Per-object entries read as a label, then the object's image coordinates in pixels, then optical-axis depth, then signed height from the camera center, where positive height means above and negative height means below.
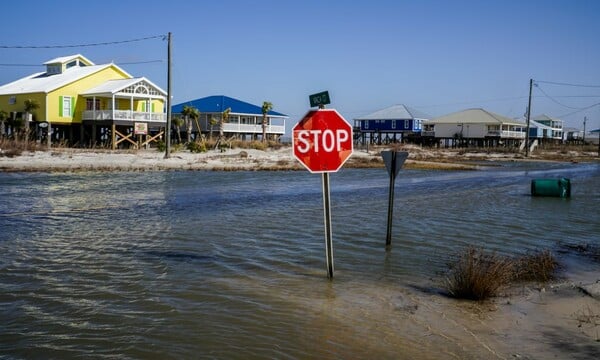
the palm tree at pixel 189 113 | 52.16 +1.94
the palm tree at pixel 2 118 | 44.42 +0.90
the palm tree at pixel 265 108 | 68.25 +3.31
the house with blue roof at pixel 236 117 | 68.88 +2.35
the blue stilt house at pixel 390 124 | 93.25 +2.59
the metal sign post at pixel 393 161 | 9.91 -0.36
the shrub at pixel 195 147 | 42.66 -0.95
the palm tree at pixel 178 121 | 51.25 +1.17
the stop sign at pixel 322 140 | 7.06 -0.02
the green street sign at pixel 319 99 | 7.02 +0.48
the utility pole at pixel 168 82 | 34.62 +3.09
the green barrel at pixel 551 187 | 20.82 -1.57
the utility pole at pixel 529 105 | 63.64 +4.29
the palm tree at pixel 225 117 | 57.09 +2.07
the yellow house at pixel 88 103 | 46.16 +2.44
